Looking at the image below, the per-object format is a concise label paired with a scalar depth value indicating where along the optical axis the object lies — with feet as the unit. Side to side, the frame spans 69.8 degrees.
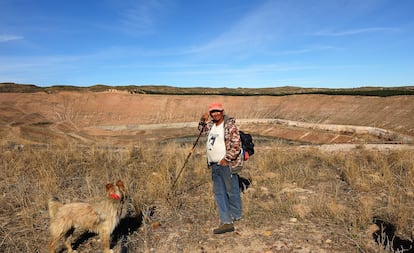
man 12.21
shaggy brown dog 10.44
